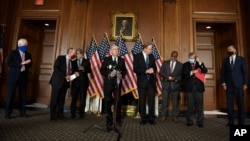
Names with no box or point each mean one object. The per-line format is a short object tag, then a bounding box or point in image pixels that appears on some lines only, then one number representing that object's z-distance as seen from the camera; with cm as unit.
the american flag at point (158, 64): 527
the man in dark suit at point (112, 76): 337
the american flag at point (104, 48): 562
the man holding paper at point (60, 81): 409
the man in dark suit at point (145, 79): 407
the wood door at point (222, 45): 650
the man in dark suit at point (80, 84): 457
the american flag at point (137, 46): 561
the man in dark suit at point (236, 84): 409
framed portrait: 624
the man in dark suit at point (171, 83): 456
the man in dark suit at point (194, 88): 409
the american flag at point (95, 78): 523
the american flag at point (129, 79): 517
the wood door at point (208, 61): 691
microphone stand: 321
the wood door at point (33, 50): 691
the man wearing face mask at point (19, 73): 419
